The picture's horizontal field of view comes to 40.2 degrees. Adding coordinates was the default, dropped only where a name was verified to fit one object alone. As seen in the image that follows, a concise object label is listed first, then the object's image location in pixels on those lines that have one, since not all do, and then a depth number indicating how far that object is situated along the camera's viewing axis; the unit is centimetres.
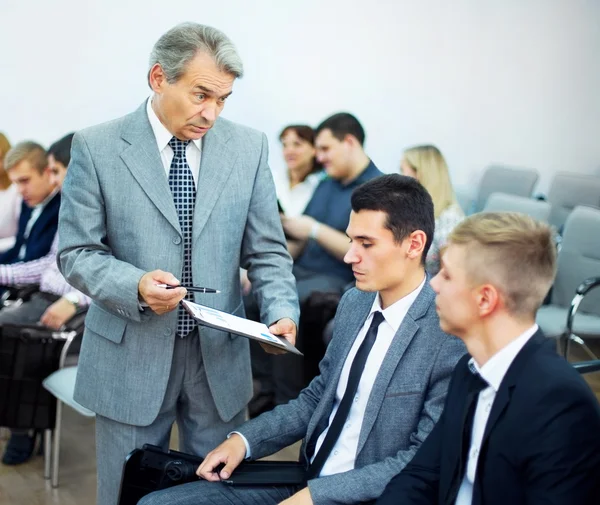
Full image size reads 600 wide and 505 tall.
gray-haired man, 189
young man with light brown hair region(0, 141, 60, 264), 395
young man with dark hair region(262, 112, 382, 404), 385
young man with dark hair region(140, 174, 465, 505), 175
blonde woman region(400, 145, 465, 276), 424
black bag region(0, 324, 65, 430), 322
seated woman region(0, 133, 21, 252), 410
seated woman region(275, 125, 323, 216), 479
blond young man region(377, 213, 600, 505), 133
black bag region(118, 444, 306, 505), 188
